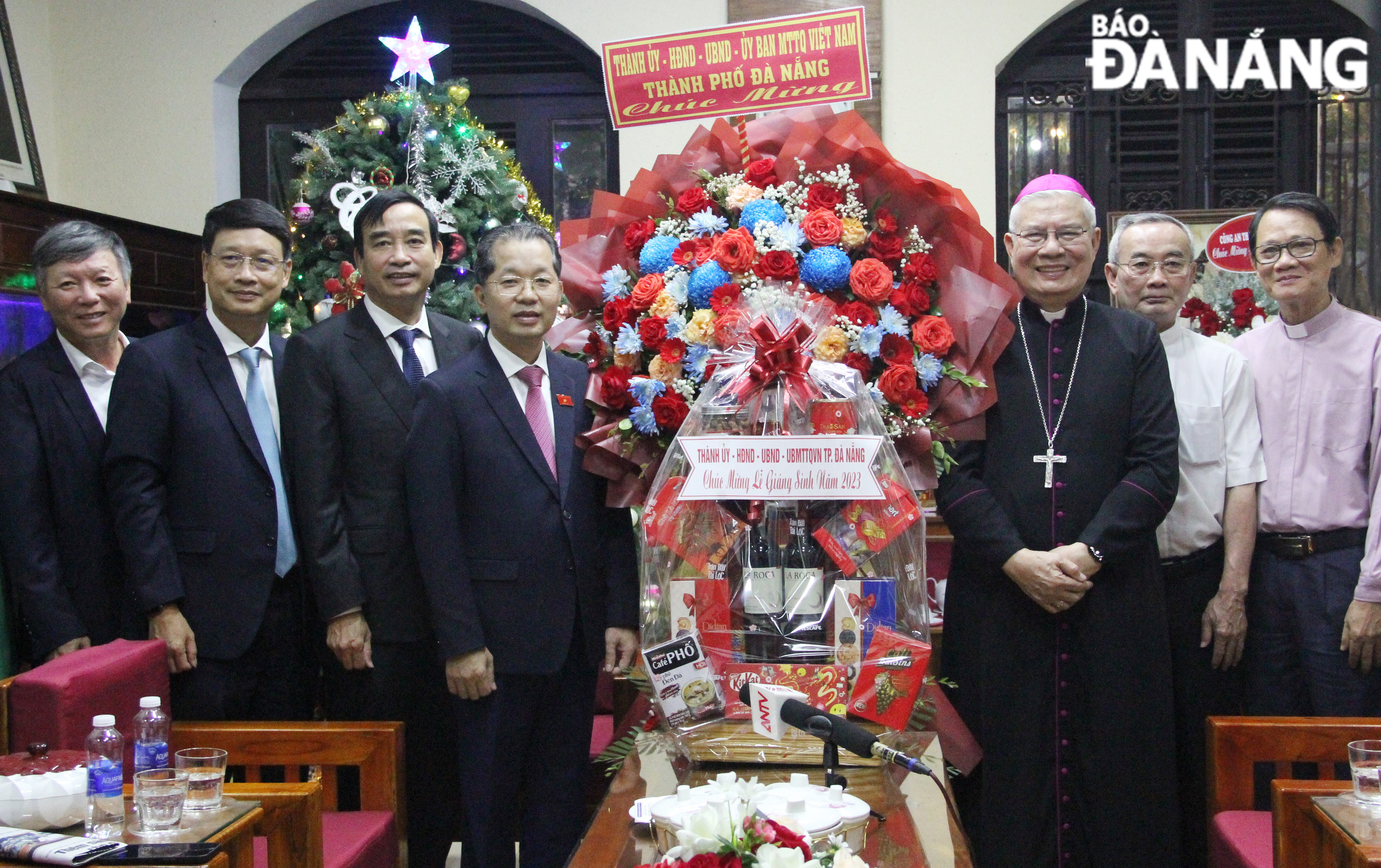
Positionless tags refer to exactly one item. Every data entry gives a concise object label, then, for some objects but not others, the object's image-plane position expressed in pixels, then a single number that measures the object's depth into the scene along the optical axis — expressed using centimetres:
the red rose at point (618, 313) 228
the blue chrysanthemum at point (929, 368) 217
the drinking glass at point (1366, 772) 186
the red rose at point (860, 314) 216
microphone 161
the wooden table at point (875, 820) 170
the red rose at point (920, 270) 222
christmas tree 504
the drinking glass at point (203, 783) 192
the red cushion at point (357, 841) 224
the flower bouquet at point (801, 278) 216
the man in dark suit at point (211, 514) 257
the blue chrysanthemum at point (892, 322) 216
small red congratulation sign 499
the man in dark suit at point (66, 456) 264
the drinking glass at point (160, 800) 183
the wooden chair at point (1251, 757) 236
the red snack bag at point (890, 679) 200
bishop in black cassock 245
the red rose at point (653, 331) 220
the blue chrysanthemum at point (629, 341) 223
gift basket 198
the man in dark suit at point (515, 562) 245
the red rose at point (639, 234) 233
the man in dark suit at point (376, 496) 259
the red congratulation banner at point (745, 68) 244
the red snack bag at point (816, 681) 195
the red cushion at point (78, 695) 209
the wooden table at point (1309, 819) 185
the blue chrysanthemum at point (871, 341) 214
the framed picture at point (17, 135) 520
